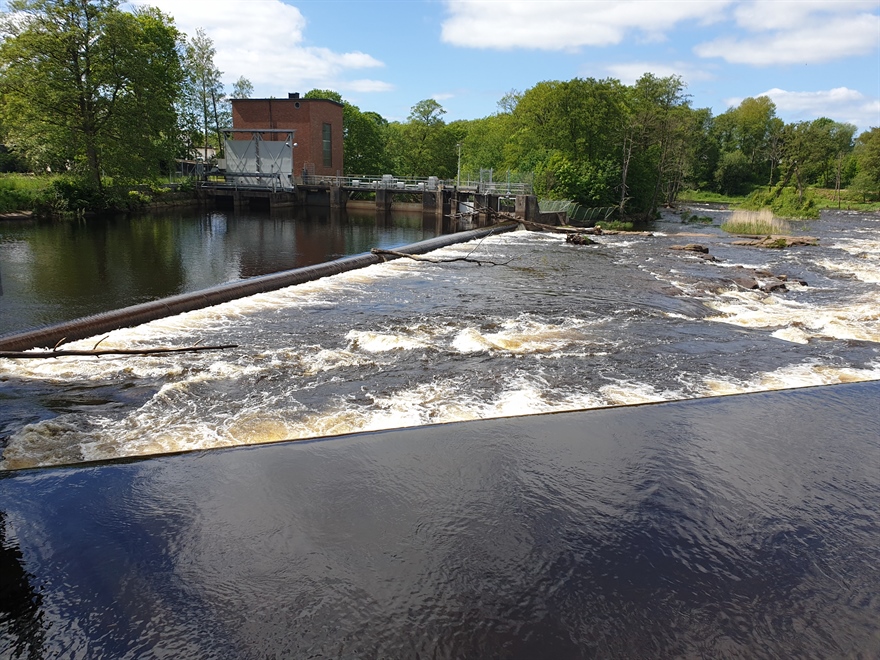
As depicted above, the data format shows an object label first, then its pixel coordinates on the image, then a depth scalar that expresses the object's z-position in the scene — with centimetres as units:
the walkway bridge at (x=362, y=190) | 4060
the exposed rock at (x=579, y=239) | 2811
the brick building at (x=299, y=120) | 4756
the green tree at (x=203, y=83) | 5486
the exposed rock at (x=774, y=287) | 1728
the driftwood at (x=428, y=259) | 2056
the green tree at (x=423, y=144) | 6544
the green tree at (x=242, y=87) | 6066
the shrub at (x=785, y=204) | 4834
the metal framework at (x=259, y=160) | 4572
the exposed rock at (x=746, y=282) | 1742
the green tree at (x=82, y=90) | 2822
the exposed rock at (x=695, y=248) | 2606
